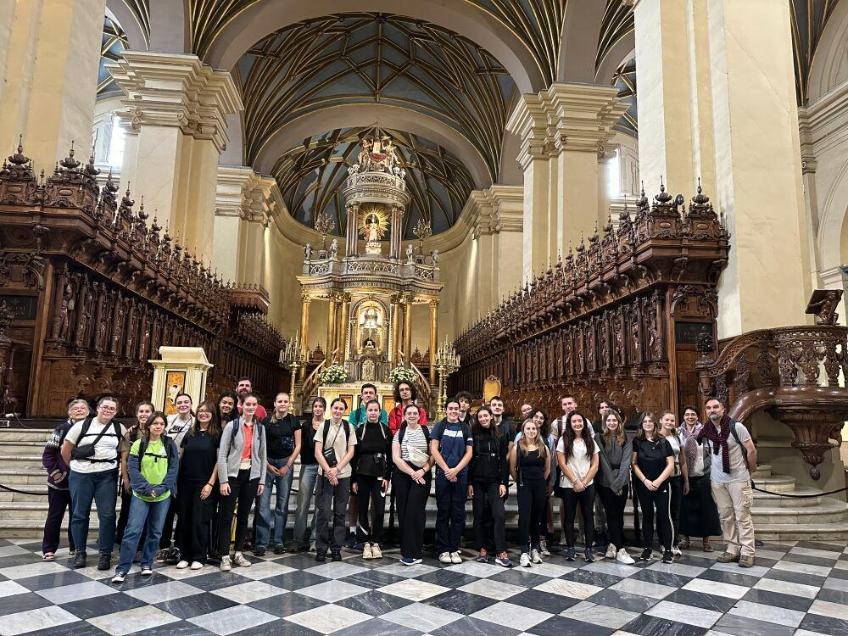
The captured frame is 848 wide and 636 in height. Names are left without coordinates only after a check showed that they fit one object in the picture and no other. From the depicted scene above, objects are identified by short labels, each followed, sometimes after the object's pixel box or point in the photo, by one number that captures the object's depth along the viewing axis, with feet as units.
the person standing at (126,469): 14.87
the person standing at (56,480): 14.82
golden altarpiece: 72.23
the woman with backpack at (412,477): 15.94
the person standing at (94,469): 14.46
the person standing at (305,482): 16.81
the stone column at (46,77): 26.84
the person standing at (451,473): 16.40
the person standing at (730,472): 16.28
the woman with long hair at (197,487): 14.94
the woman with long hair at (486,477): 16.48
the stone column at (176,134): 43.65
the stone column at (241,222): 65.46
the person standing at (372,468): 16.93
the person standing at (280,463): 16.62
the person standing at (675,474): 17.03
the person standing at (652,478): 16.42
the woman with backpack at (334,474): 16.10
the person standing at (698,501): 17.57
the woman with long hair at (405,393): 17.83
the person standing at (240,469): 15.08
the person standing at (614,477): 16.57
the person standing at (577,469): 16.55
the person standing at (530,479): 16.15
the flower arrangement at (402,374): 59.62
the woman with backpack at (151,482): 14.20
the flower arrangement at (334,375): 61.46
